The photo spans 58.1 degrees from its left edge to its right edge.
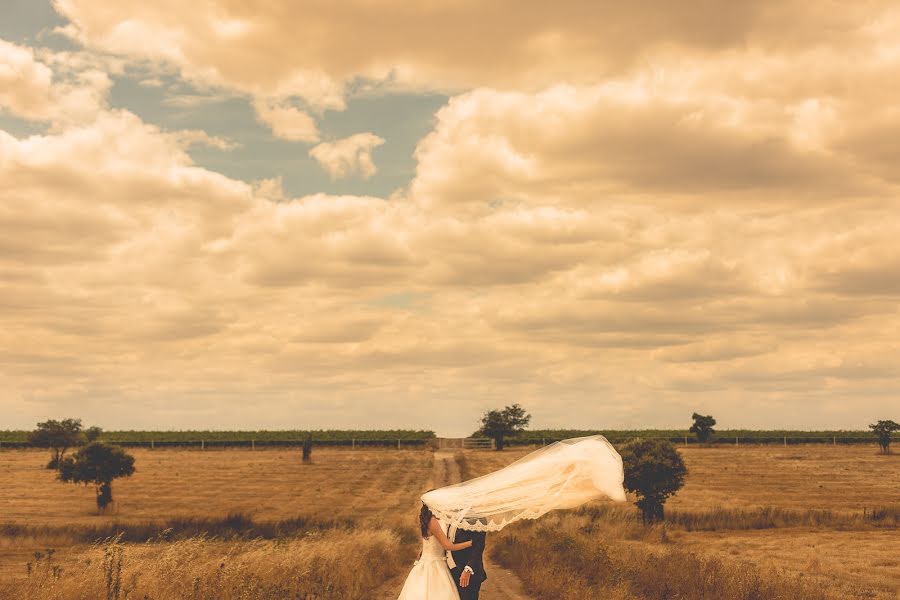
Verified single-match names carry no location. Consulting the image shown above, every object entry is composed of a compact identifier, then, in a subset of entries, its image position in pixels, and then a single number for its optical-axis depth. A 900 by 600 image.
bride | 12.84
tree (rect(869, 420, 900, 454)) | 114.19
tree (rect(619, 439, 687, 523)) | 44.94
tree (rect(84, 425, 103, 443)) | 101.28
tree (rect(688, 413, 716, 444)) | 126.81
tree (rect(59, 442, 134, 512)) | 58.31
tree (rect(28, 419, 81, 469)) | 85.50
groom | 13.16
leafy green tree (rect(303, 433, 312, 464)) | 101.74
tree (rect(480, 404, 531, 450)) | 122.69
